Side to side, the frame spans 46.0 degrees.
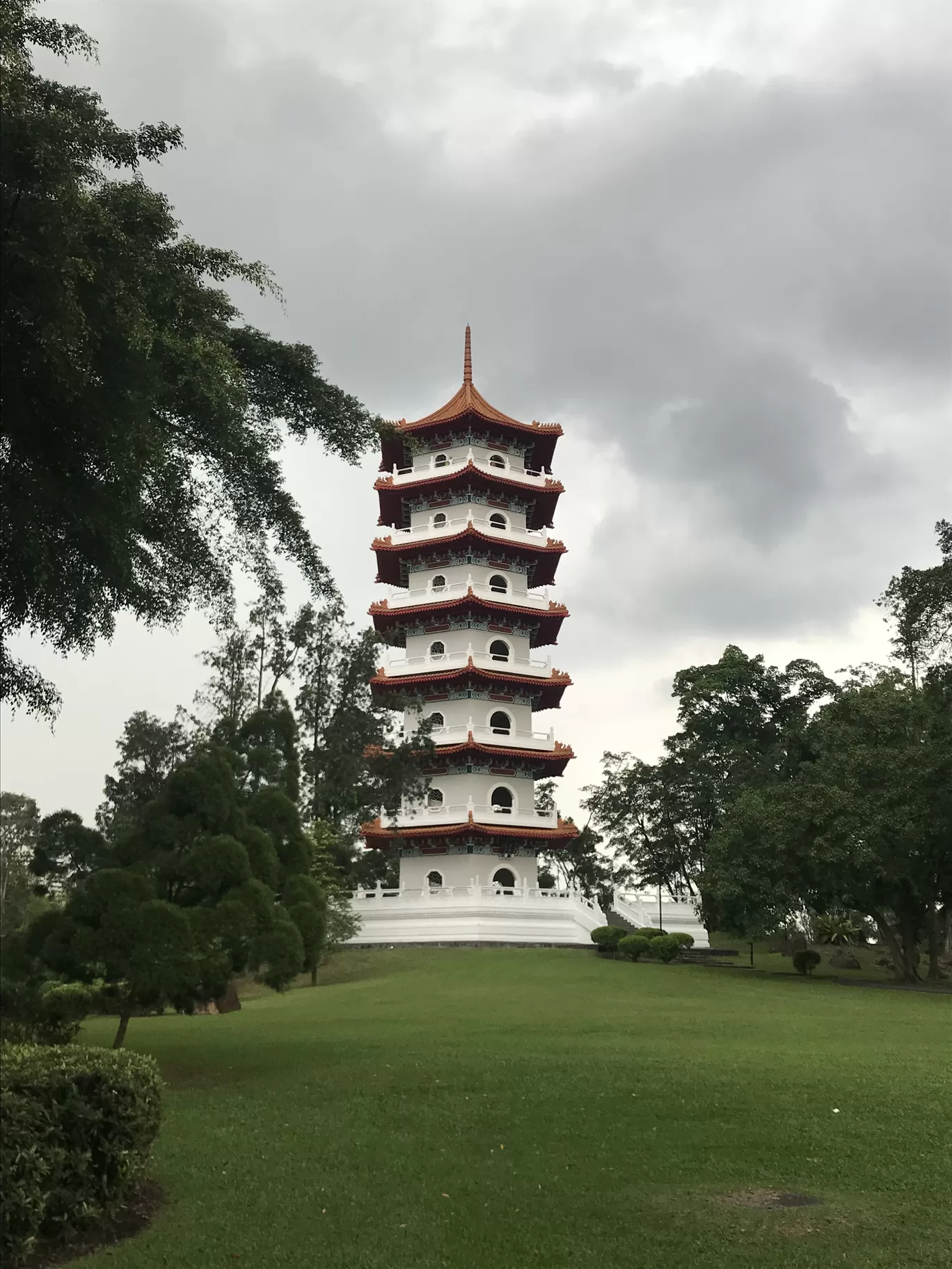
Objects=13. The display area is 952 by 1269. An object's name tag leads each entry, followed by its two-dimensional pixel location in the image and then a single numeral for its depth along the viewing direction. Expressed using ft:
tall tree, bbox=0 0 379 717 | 26.61
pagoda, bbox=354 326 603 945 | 118.01
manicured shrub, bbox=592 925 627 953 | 111.86
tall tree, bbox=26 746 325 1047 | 39.78
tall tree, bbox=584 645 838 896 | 149.59
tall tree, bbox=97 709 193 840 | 94.58
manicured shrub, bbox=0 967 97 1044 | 38.93
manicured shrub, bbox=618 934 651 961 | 108.27
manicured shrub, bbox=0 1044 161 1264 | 21.35
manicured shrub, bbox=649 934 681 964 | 107.45
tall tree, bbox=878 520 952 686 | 95.96
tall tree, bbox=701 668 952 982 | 92.32
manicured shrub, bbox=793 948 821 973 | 111.24
